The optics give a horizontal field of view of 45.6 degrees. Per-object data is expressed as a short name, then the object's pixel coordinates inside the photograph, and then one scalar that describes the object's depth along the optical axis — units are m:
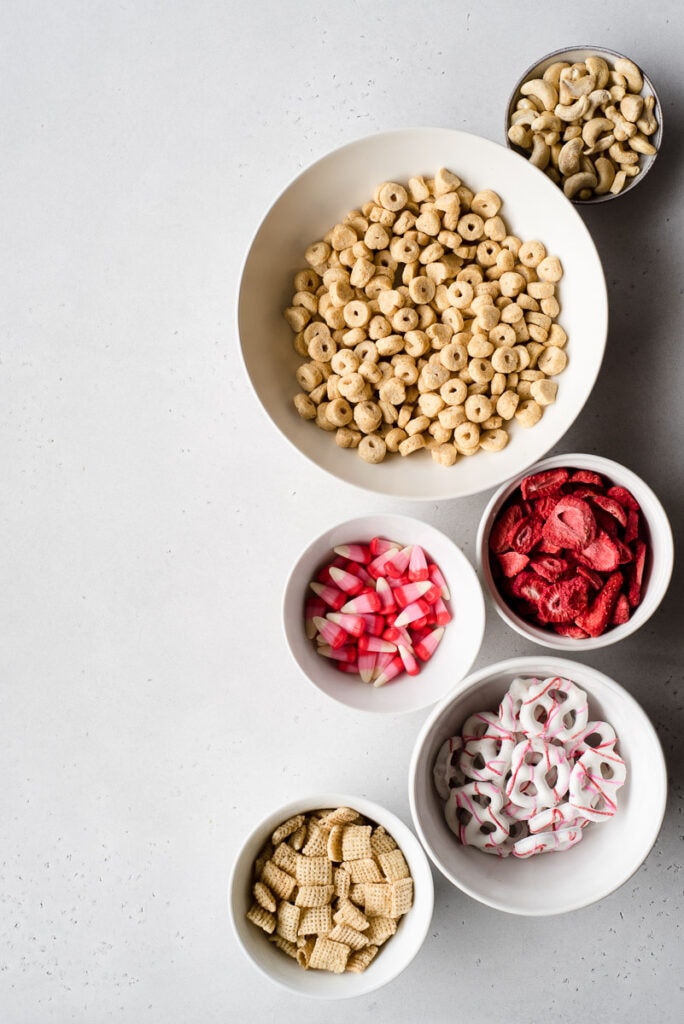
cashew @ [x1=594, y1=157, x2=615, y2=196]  1.06
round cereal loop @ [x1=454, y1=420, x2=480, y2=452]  1.04
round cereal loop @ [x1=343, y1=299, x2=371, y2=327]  1.05
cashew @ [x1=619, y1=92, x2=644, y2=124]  1.05
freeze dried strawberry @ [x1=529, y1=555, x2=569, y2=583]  1.02
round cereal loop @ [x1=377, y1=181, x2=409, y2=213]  1.04
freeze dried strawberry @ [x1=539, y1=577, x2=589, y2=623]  1.01
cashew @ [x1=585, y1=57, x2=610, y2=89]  1.06
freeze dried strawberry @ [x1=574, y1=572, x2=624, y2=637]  1.02
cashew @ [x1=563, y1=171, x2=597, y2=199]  1.05
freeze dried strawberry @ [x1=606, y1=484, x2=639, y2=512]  1.04
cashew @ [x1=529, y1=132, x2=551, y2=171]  1.05
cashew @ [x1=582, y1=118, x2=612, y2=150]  1.05
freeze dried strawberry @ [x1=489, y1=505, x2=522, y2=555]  1.04
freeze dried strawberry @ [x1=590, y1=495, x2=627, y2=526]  1.02
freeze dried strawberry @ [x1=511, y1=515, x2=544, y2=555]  1.03
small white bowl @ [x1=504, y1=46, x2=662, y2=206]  1.07
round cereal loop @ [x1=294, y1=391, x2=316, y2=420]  1.06
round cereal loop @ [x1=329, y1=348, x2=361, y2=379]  1.04
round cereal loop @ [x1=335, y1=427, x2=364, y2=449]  1.06
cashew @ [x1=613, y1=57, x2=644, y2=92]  1.06
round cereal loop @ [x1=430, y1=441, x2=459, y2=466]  1.05
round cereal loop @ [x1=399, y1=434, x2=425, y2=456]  1.05
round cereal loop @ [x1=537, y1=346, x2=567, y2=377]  1.04
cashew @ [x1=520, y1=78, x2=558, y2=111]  1.05
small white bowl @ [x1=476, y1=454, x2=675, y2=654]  1.02
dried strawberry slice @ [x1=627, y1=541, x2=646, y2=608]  1.04
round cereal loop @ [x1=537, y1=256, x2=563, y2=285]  1.04
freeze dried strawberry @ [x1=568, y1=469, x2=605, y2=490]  1.03
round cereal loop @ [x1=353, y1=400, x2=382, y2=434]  1.04
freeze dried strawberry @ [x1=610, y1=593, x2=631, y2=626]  1.03
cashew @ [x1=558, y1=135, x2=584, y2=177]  1.04
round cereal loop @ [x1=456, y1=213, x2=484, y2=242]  1.05
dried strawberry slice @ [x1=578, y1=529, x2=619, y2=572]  1.01
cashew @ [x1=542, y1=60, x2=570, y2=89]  1.07
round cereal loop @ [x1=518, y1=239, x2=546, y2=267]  1.05
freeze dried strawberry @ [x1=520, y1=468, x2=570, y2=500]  1.04
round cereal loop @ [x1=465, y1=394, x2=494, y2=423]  1.03
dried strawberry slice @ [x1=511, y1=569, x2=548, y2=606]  1.03
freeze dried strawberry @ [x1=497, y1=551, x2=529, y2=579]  1.02
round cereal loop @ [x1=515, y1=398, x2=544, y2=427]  1.04
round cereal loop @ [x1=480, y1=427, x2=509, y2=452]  1.05
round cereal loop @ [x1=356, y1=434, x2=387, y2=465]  1.05
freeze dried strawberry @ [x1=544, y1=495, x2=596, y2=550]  1.01
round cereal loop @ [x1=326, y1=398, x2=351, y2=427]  1.05
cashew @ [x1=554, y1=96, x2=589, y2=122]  1.05
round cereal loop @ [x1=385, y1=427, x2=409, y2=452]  1.06
